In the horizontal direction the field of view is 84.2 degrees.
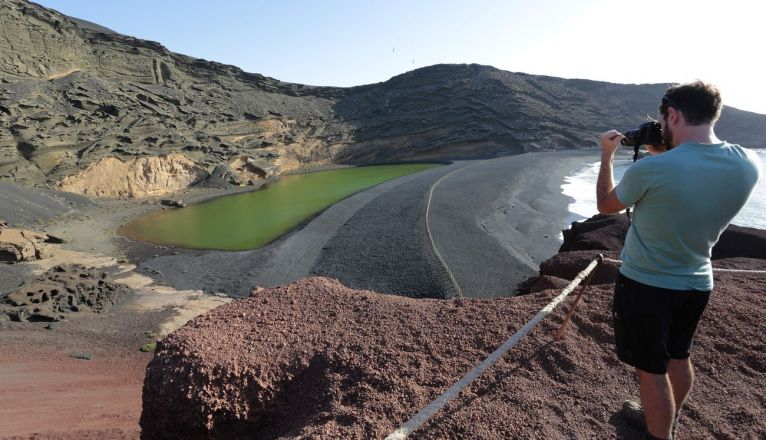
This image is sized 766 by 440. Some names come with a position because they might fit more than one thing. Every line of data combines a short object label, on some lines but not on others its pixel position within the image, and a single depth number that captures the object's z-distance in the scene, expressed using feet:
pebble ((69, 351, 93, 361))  21.76
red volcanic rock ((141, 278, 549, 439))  8.44
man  5.50
